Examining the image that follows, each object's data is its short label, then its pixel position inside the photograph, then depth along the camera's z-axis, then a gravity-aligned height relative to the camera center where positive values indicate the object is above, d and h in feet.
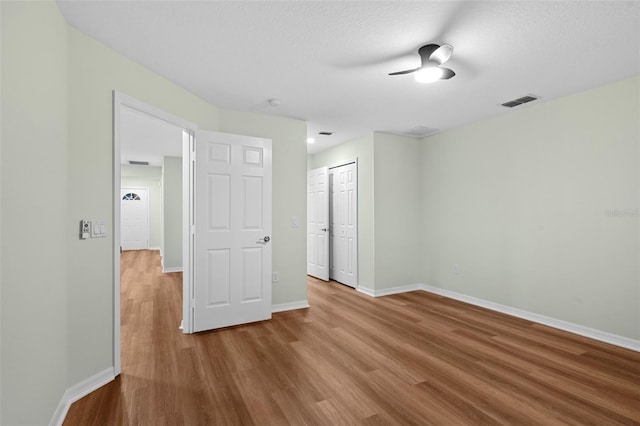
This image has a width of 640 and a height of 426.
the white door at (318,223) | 18.79 -0.60
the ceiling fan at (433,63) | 7.24 +3.63
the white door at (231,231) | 10.86 -0.61
